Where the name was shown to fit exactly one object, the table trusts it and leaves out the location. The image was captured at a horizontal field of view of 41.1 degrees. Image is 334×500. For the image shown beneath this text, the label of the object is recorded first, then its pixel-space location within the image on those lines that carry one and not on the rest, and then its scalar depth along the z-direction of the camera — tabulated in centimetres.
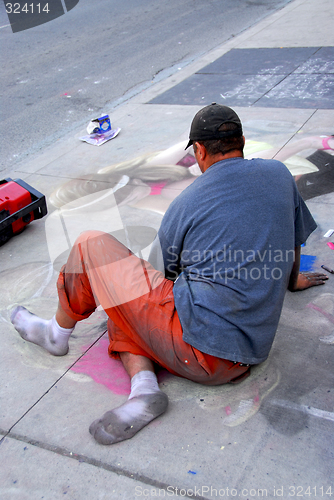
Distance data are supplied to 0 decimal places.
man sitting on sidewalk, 179
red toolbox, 341
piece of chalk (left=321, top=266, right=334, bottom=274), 280
